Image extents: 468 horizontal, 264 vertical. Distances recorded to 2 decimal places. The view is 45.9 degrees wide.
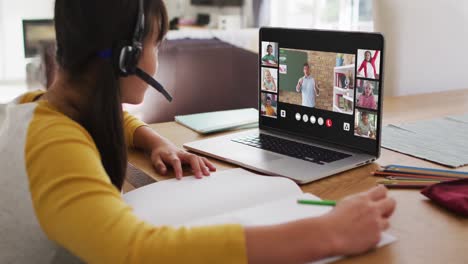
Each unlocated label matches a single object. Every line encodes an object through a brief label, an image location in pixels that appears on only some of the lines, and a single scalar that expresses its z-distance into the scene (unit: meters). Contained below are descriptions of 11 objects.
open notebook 0.79
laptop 1.06
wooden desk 0.70
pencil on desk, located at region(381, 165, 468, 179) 0.97
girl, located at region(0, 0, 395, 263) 0.65
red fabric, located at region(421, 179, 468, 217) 0.81
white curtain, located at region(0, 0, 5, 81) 4.95
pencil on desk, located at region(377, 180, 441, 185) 0.95
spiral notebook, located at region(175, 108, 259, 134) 1.35
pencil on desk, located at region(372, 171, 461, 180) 0.96
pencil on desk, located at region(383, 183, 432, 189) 0.94
